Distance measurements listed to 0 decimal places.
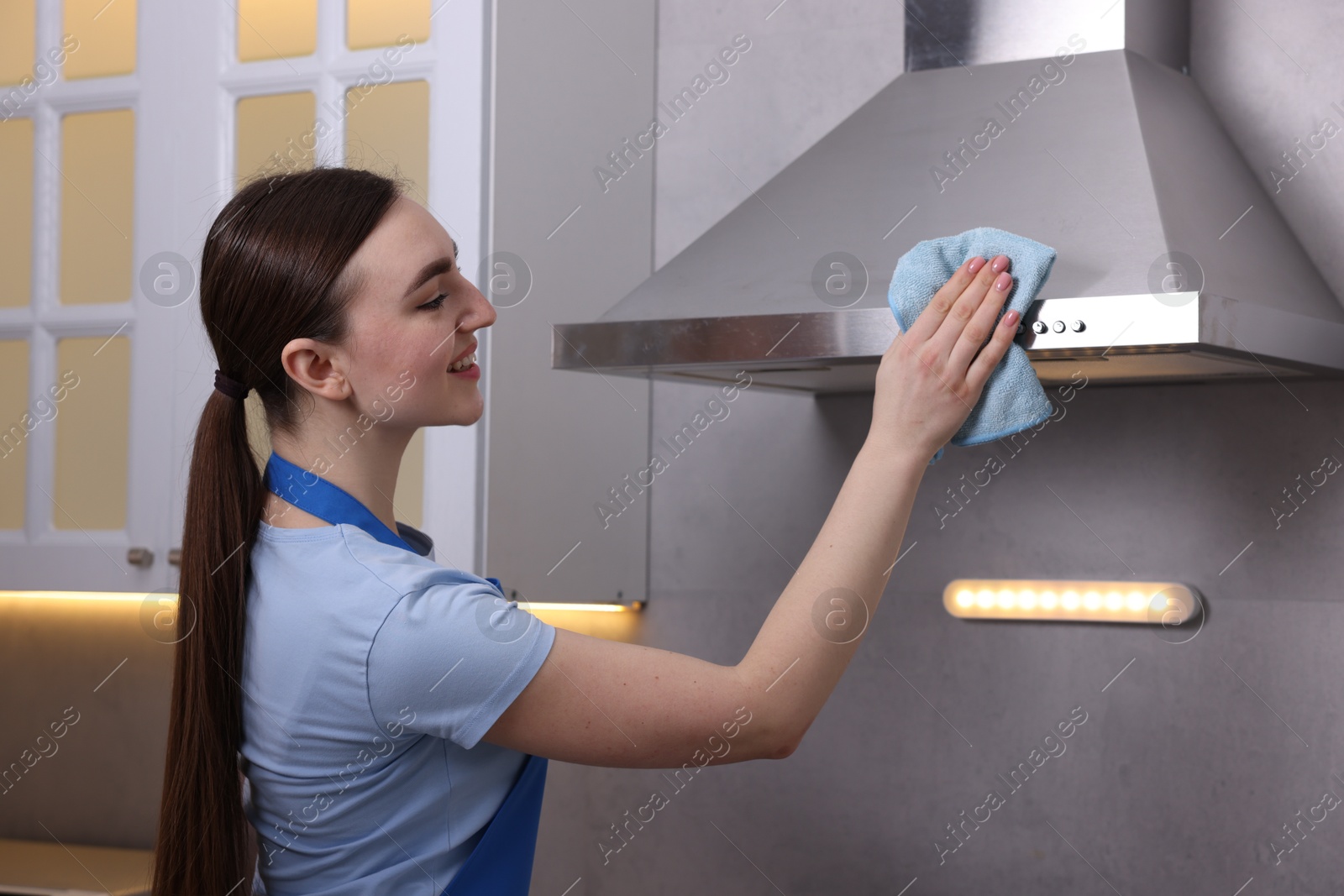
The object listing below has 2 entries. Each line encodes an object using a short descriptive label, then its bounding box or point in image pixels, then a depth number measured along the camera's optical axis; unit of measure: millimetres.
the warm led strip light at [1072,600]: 1421
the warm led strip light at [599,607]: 1630
